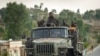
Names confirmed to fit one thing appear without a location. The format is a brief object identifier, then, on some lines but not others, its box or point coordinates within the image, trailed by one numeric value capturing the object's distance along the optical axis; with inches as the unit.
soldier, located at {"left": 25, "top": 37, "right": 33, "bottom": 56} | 1049.5
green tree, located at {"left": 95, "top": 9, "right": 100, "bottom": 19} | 6237.2
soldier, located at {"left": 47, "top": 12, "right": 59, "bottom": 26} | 1179.0
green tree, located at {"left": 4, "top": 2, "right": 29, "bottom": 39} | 3142.0
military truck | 1021.8
